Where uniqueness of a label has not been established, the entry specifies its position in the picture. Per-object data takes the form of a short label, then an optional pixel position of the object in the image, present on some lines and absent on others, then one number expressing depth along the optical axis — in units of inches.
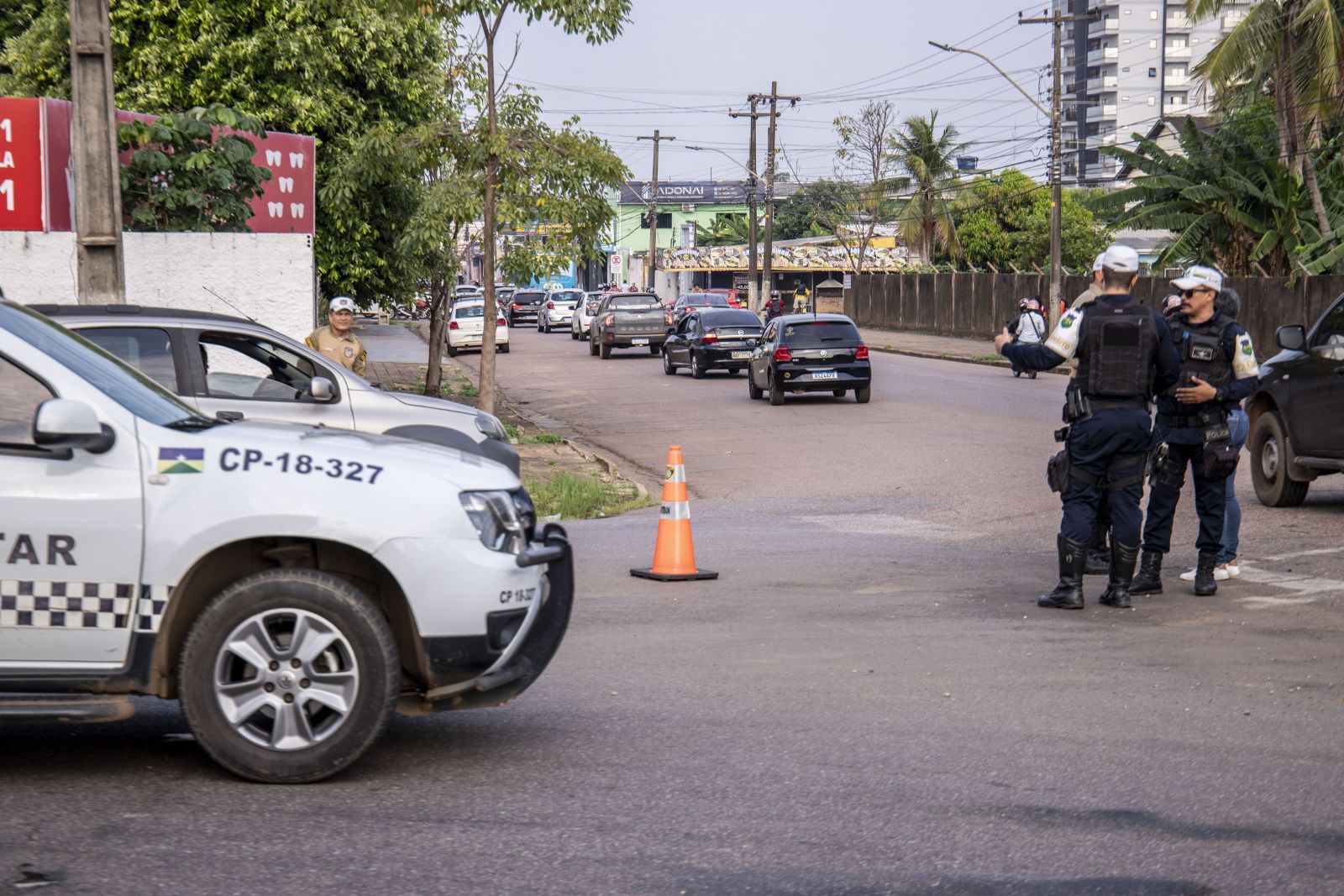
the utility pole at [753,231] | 2421.3
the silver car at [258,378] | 398.0
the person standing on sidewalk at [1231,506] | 381.4
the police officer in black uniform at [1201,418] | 369.1
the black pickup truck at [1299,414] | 493.7
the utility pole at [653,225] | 3378.2
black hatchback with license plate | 1052.5
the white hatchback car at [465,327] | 1788.9
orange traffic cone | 404.2
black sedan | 1354.6
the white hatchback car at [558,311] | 2519.7
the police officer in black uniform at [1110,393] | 344.5
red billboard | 641.6
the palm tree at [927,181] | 2719.0
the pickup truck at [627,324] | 1699.1
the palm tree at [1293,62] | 1215.6
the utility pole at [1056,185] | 1553.9
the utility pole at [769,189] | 2278.3
